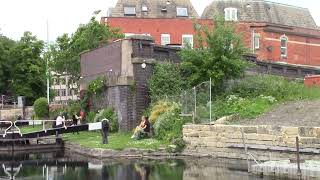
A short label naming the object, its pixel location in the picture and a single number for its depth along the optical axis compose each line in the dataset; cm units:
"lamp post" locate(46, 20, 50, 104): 5264
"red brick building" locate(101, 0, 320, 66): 5322
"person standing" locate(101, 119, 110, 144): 2708
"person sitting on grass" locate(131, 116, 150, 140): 2758
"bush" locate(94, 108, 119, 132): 3188
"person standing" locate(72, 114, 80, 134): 3572
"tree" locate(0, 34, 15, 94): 5683
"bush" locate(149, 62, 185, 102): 3042
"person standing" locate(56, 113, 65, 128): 3444
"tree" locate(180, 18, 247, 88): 2953
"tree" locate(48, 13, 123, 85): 4653
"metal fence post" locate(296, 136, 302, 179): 1728
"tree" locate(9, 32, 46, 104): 5684
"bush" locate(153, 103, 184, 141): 2664
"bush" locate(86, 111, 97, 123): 3591
